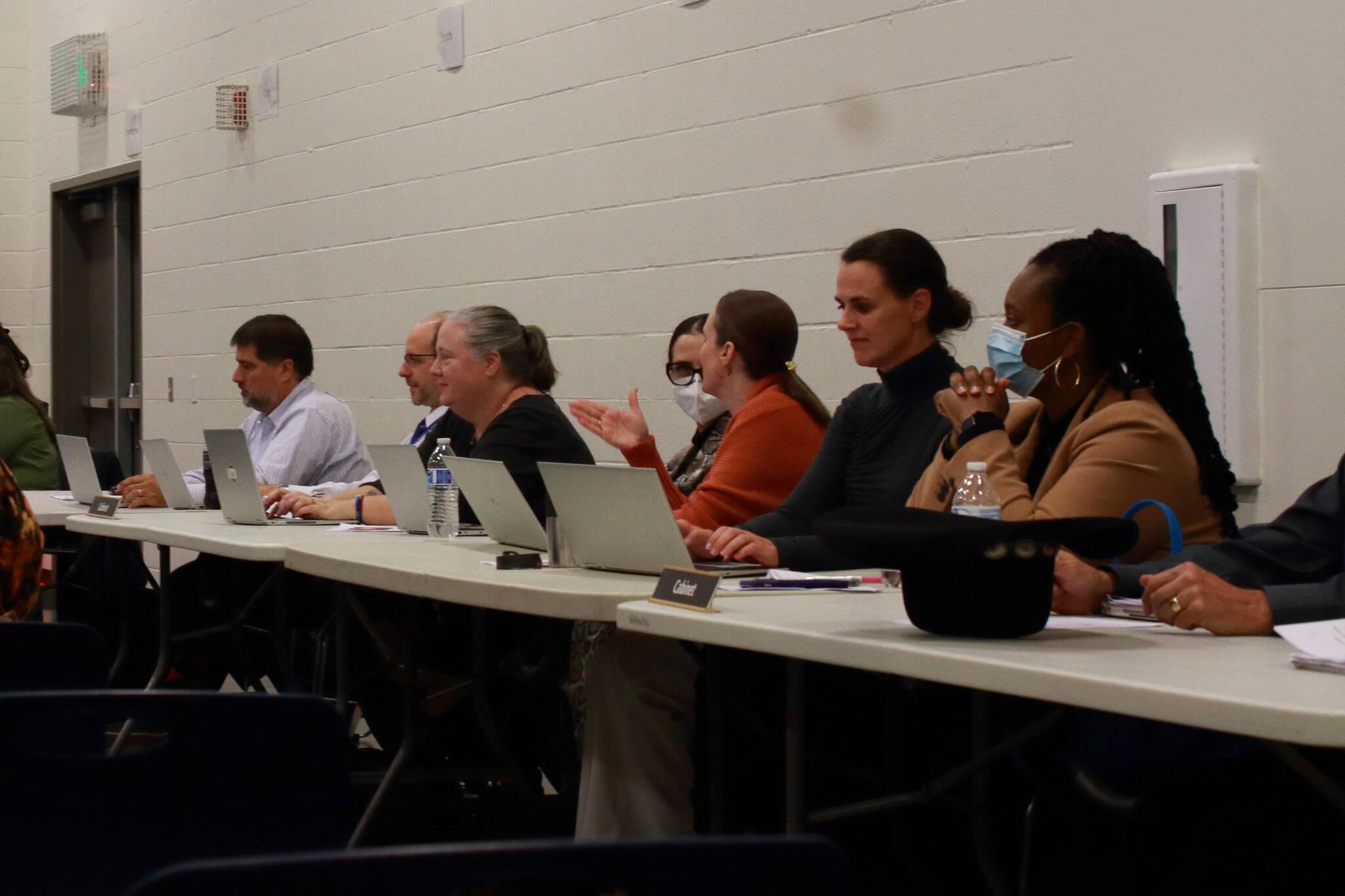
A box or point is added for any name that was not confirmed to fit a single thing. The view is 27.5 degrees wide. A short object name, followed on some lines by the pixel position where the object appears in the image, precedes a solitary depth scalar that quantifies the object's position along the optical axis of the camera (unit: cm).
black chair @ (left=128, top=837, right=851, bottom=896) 118
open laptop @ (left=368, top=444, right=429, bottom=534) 574
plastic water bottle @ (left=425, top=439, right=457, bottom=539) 569
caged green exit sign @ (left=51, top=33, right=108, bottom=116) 1396
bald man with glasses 676
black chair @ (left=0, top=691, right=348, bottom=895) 215
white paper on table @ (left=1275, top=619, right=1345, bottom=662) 250
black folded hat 273
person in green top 888
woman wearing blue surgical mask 371
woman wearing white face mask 619
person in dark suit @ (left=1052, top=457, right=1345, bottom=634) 296
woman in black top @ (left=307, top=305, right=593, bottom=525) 589
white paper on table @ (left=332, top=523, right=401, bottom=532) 619
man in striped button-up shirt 785
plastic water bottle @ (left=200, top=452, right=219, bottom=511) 714
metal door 1459
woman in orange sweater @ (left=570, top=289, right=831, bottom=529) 514
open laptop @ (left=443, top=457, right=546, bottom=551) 495
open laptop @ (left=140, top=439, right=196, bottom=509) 727
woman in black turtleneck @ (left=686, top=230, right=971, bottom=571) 492
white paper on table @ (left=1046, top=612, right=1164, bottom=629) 308
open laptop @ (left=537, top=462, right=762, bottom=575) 389
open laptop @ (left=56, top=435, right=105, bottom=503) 779
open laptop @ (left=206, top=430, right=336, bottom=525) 629
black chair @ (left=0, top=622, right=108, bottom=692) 312
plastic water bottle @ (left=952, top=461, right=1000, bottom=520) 381
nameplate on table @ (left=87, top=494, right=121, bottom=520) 687
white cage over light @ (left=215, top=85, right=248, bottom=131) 1175
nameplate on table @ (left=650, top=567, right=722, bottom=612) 335
